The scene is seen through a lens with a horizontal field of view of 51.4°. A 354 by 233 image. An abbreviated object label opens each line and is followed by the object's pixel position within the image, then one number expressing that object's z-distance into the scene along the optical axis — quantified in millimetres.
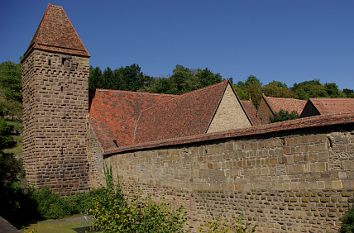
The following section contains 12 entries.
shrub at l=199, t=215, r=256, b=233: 10148
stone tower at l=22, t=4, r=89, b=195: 20547
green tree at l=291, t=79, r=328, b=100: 63719
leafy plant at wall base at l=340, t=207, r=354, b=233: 7449
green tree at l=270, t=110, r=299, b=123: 30894
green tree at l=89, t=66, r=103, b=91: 53250
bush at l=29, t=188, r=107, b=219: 18547
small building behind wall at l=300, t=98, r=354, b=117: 27734
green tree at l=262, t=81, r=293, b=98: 61372
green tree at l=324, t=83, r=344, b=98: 65969
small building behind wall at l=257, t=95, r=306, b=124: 40219
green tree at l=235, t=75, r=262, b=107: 57106
